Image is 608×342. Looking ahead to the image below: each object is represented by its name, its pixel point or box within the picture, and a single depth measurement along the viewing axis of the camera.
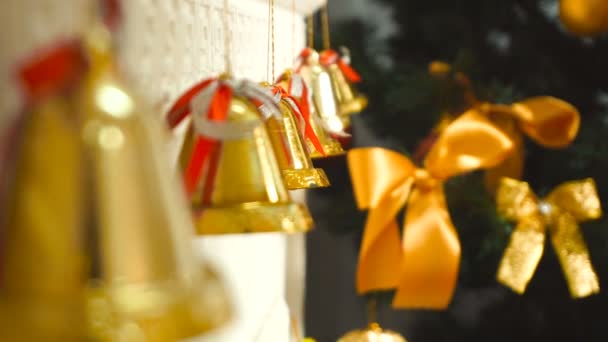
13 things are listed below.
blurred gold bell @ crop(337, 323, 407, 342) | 0.84
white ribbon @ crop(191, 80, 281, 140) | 0.61
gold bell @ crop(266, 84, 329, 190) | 0.65
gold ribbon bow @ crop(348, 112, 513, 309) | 0.78
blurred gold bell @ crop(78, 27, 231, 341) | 0.44
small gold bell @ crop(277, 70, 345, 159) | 0.72
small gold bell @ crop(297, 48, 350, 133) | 0.77
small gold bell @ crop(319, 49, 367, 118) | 0.80
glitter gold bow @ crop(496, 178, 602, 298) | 0.79
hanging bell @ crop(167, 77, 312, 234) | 0.61
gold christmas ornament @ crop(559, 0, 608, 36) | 0.78
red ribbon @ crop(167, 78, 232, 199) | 0.61
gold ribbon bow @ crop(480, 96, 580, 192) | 0.79
